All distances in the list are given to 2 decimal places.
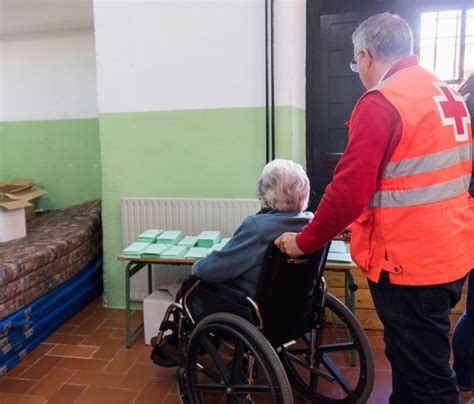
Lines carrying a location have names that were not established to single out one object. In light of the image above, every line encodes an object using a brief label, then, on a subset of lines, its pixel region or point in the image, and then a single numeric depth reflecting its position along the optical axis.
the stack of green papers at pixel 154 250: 2.38
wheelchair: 1.54
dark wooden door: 2.98
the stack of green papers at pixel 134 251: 2.39
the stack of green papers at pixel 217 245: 2.47
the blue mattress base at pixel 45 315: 2.31
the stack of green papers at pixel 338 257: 2.18
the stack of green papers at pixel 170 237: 2.57
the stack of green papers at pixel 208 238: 2.52
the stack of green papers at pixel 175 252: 2.35
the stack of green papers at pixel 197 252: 2.33
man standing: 1.18
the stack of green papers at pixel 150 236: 2.60
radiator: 2.84
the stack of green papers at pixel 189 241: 2.55
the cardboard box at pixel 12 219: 2.86
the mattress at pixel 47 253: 2.36
